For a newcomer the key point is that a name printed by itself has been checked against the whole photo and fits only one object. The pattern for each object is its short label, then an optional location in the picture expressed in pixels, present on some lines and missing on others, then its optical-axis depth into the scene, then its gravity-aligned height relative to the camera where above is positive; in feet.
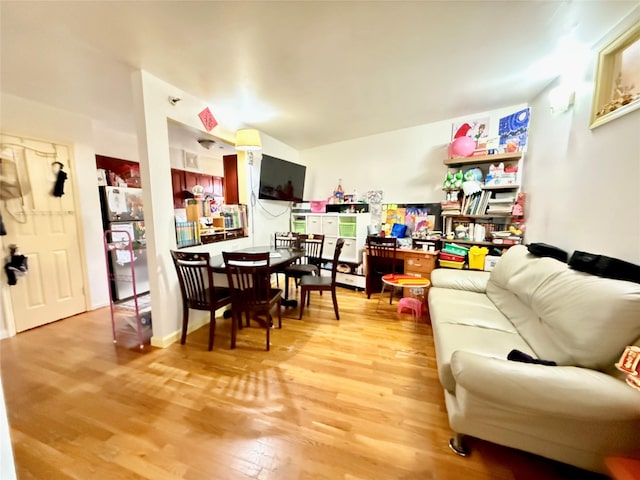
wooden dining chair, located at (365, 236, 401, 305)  10.76 -2.24
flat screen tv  11.53 +1.62
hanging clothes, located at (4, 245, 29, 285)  8.02 -1.82
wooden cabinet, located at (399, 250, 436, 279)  10.26 -2.07
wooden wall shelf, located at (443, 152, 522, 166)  8.98 +2.07
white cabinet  12.08 -0.91
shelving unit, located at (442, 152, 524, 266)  9.15 +0.49
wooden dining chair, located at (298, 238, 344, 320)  8.95 -2.61
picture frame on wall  4.86 +2.88
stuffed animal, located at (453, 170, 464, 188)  9.98 +1.37
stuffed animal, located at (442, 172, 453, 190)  10.21 +1.29
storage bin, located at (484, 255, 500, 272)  9.30 -1.81
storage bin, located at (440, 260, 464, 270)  9.94 -2.06
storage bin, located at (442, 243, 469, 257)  9.89 -1.45
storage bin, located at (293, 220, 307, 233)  14.21 -0.80
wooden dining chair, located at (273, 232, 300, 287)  11.51 -1.31
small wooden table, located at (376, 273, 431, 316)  9.04 -2.58
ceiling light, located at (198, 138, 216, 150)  10.18 +2.93
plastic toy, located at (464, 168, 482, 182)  9.72 +1.49
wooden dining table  7.65 -1.59
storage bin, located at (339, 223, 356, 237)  12.12 -0.84
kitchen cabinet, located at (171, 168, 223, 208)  13.17 +1.64
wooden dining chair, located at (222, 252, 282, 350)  6.91 -2.14
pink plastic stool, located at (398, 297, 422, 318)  9.43 -3.54
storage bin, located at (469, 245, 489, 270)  9.49 -1.65
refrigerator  10.57 -0.75
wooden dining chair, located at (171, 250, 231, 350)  7.07 -2.27
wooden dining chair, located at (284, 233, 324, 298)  10.05 -2.24
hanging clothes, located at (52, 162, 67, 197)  9.24 +1.14
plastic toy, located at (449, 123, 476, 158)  9.78 +2.72
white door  8.36 -0.91
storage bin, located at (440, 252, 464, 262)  9.91 -1.78
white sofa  3.20 -2.37
